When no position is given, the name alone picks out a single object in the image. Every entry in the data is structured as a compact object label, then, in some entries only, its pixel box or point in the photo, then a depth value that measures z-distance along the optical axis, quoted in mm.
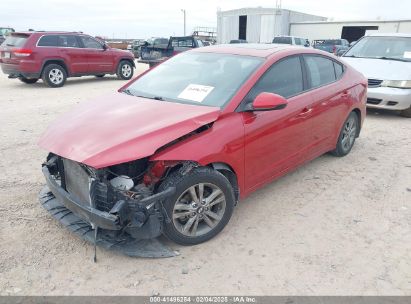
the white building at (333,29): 32250
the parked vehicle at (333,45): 23633
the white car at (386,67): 7285
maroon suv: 10906
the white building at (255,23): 34406
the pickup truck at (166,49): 14747
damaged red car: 2754
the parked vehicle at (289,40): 24364
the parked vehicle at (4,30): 26683
